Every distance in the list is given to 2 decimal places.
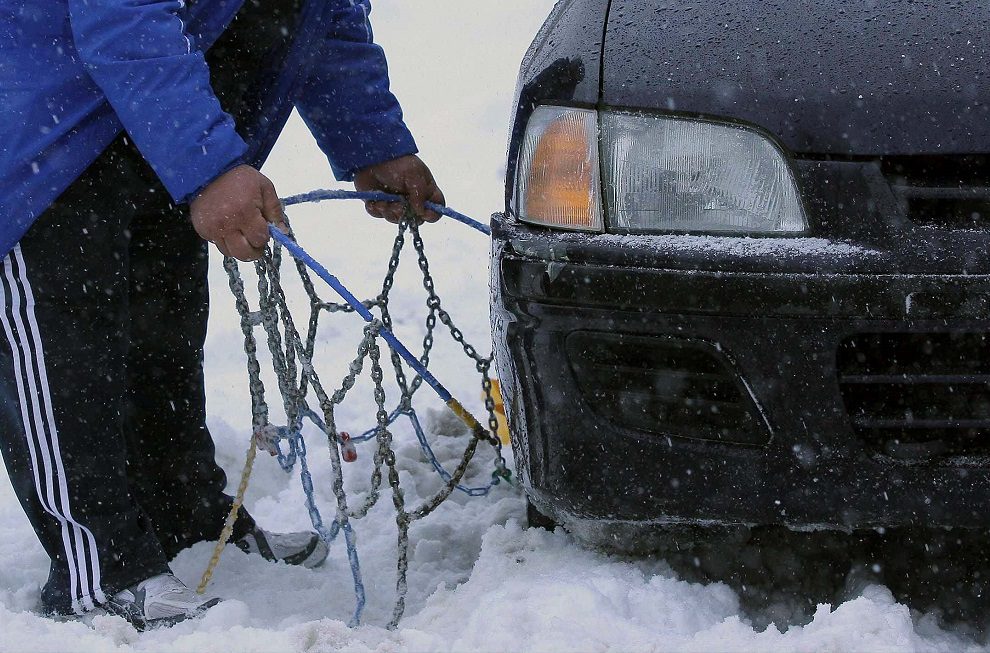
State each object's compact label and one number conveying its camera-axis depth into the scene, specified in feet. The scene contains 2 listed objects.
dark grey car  13.10
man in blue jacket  13.79
